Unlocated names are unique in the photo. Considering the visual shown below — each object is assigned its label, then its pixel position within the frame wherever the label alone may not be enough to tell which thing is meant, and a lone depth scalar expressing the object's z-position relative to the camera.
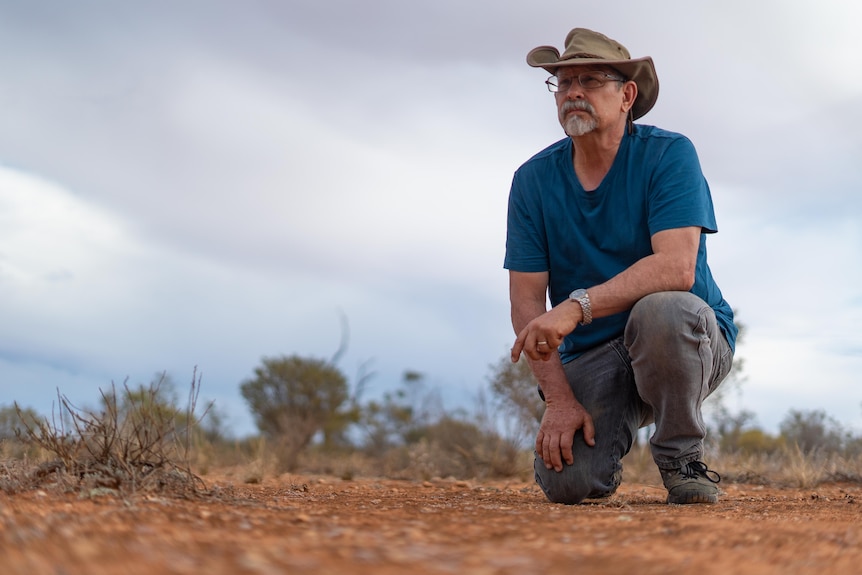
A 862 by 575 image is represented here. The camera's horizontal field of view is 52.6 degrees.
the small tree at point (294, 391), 16.28
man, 3.94
